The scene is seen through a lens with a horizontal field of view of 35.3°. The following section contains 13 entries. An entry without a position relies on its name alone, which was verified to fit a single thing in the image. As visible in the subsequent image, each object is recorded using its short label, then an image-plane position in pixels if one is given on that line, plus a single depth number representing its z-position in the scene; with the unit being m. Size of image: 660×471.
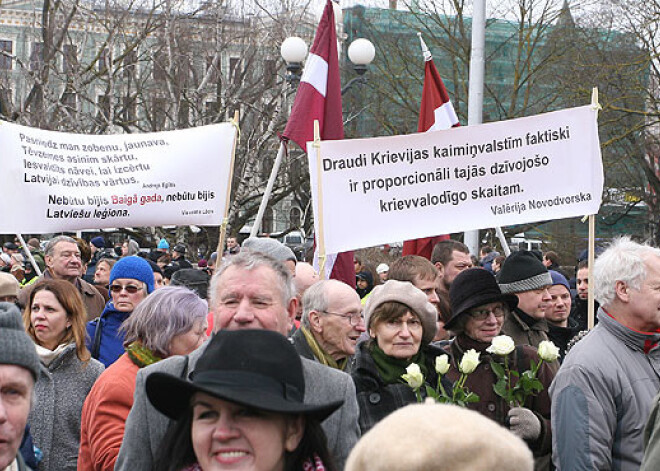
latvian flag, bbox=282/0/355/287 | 7.67
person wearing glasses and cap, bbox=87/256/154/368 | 6.21
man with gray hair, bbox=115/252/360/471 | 3.33
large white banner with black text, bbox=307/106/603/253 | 6.89
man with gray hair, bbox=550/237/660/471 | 4.30
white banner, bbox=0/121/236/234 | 7.68
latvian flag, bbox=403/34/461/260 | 8.94
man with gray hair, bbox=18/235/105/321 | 8.36
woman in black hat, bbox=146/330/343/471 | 2.70
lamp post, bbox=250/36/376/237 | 14.40
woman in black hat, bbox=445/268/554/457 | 4.79
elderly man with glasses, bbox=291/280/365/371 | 4.97
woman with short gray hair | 4.21
